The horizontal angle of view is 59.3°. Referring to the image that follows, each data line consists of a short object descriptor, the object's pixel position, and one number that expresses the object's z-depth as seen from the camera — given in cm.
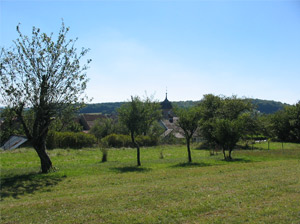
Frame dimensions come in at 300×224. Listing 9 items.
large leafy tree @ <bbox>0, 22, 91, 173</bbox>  1470
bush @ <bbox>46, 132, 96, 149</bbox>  3275
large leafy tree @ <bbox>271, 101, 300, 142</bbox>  5838
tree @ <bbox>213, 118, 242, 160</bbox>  2359
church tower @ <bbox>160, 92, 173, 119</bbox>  9985
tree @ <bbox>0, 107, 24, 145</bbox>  1519
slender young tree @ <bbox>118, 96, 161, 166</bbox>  1928
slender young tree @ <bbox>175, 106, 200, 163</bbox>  2139
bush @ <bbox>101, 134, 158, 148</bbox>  3775
